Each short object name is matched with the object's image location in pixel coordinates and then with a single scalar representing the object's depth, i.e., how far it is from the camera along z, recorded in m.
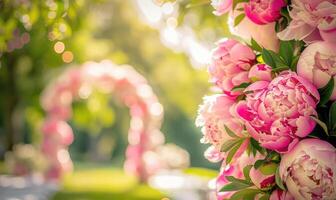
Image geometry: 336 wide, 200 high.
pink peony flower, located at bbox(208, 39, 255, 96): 1.40
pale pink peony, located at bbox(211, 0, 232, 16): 1.45
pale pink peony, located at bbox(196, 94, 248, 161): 1.39
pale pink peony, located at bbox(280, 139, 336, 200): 1.26
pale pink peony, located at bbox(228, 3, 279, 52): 1.41
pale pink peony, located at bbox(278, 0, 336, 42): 1.31
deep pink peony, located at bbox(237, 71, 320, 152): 1.28
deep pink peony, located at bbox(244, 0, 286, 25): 1.37
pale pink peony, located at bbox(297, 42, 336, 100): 1.30
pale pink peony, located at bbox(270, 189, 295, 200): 1.32
